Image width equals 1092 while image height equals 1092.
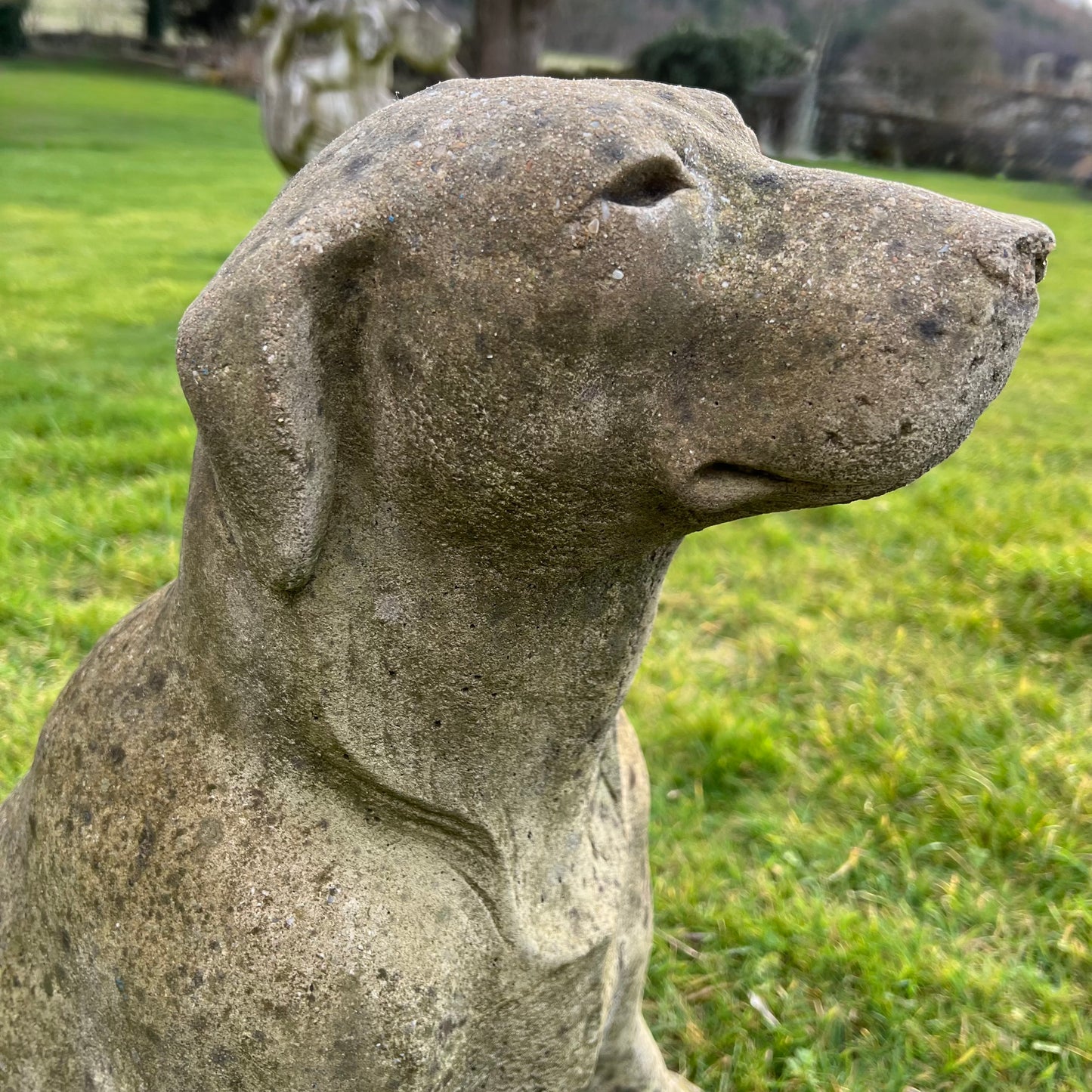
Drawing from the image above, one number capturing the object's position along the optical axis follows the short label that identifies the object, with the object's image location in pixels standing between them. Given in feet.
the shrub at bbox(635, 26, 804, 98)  48.83
